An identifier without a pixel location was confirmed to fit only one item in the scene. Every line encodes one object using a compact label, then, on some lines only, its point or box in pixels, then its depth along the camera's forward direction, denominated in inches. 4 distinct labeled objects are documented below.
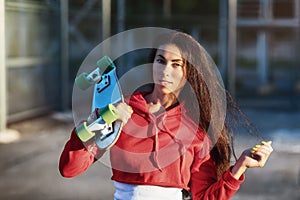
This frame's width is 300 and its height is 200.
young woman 77.8
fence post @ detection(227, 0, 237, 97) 380.2
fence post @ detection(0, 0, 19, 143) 302.1
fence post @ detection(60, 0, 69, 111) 382.3
